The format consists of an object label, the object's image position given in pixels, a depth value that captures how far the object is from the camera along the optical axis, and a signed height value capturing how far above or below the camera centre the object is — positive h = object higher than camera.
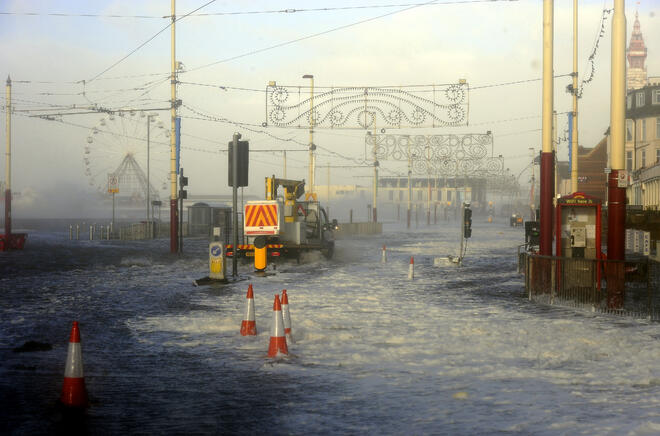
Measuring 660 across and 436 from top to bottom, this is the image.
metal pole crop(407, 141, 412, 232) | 80.44 +5.26
